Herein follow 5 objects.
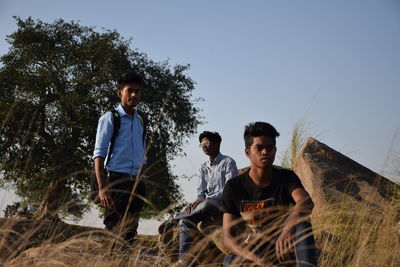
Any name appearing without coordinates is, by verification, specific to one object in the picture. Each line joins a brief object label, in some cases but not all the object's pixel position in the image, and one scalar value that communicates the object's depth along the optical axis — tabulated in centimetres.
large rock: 618
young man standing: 417
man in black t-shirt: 300
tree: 1697
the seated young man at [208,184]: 509
